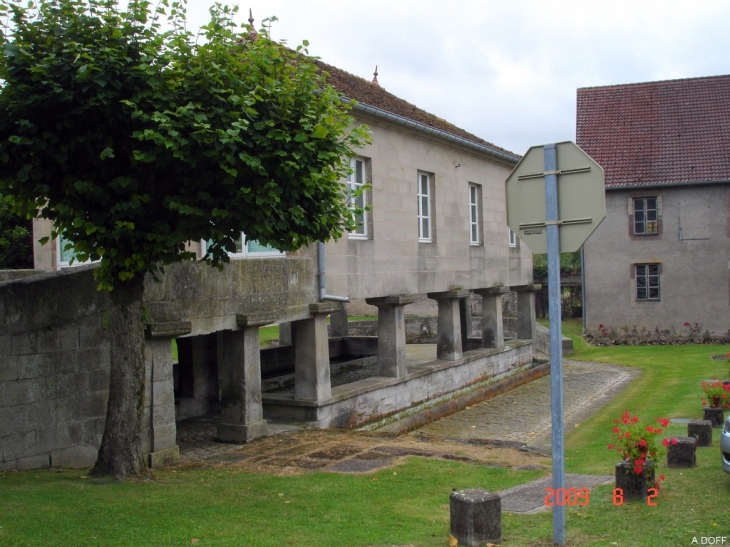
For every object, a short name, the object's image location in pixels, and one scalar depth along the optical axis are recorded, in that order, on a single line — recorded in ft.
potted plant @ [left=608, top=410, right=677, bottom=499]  23.38
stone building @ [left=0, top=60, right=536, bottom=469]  28.96
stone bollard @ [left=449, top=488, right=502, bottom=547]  19.13
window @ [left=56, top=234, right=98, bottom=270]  43.60
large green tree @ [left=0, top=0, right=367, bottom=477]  24.16
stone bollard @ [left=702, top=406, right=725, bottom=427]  41.01
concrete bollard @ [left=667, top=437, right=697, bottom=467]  28.43
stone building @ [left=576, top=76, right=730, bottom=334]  98.68
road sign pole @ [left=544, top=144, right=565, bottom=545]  17.58
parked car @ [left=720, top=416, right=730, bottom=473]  24.84
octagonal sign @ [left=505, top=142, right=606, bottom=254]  17.43
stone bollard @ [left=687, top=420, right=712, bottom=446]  33.94
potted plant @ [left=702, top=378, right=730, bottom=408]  41.01
